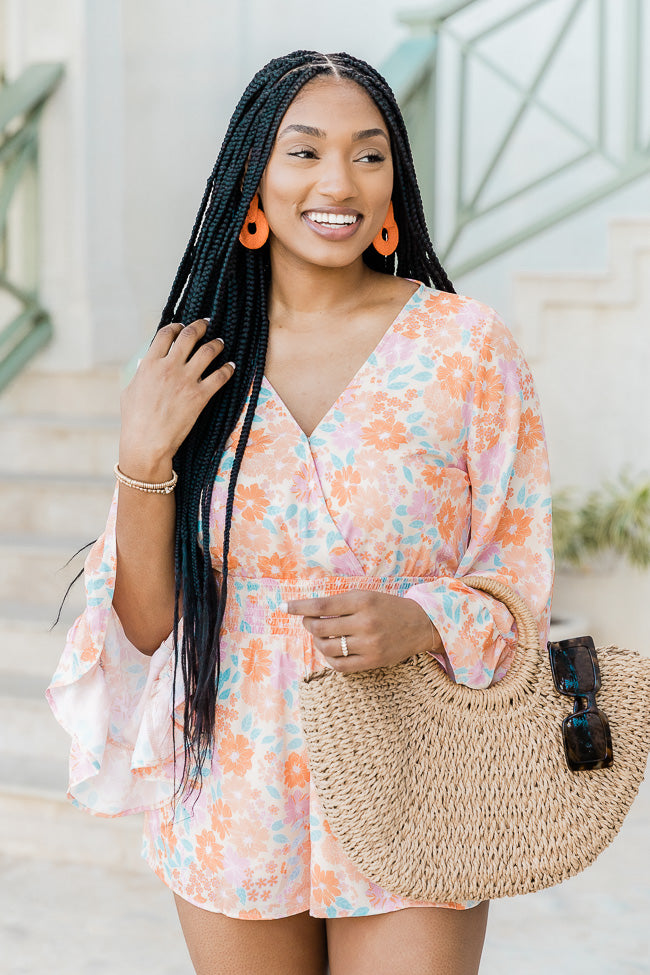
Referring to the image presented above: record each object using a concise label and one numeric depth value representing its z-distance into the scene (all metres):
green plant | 4.87
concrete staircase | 3.57
